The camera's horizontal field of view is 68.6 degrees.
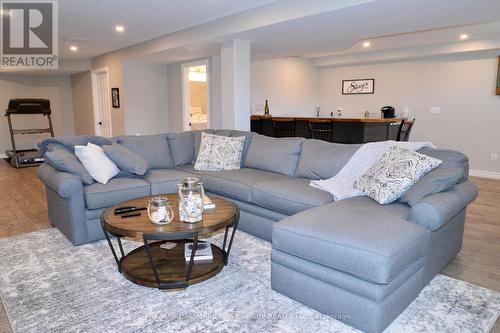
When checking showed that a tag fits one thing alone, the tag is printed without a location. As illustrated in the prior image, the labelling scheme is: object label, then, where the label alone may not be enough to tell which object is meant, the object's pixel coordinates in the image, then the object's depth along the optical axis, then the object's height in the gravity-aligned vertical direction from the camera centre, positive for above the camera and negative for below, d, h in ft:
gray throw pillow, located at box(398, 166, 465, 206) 8.05 -1.52
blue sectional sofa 6.46 -2.31
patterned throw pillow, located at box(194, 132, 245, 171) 13.43 -1.40
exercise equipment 24.64 +0.24
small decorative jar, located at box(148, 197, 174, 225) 7.92 -2.06
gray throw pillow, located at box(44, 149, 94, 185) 10.80 -1.41
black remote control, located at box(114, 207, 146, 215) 8.64 -2.23
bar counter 18.61 -0.71
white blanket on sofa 9.82 -1.44
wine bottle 24.84 +0.38
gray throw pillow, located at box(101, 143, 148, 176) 12.11 -1.44
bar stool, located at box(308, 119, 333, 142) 18.82 -0.69
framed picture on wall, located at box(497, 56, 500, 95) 19.52 +1.97
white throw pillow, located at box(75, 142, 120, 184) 11.37 -1.47
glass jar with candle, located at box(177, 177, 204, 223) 7.98 -1.85
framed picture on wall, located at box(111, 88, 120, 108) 24.67 +1.28
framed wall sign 25.21 +2.02
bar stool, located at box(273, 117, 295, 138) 20.76 -0.65
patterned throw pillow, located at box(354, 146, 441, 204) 8.37 -1.38
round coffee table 7.52 -3.35
